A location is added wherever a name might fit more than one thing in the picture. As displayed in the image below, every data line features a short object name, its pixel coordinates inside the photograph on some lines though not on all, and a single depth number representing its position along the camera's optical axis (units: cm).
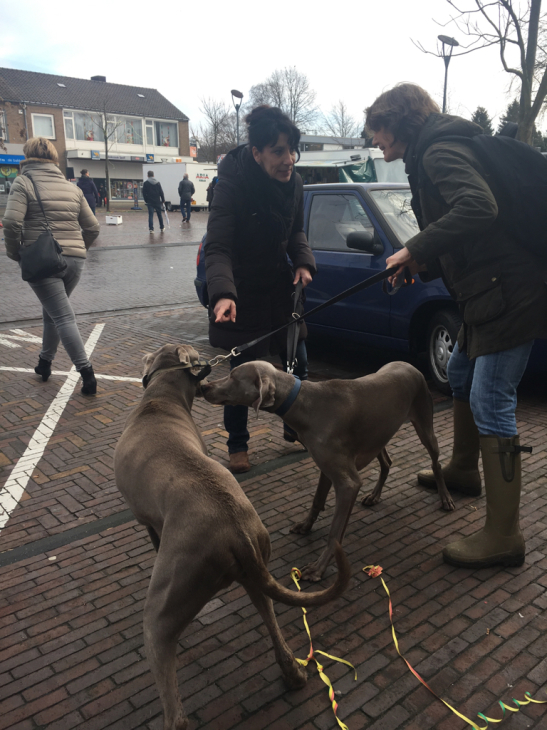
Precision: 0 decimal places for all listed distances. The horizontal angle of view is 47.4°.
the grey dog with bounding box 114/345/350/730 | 221
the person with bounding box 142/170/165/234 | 2398
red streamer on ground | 239
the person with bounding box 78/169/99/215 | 2369
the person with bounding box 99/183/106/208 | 4803
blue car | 629
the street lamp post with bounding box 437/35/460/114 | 1799
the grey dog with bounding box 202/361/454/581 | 337
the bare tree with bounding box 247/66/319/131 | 6800
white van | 4194
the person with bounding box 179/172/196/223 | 3125
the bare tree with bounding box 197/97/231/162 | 6100
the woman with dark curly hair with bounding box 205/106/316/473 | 410
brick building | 5197
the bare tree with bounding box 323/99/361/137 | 7356
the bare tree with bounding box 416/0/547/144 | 1366
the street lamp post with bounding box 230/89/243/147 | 2905
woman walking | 600
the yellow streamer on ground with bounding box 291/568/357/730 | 244
